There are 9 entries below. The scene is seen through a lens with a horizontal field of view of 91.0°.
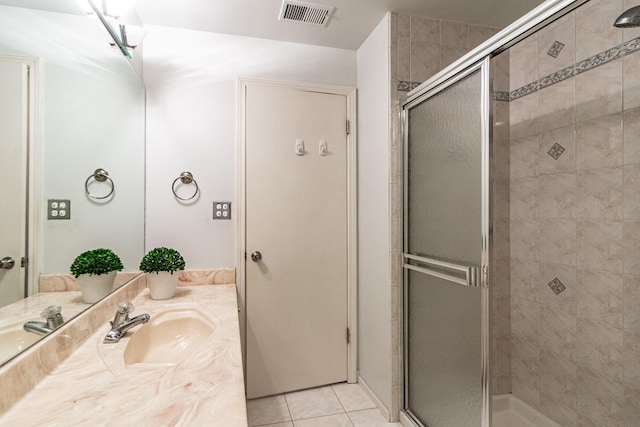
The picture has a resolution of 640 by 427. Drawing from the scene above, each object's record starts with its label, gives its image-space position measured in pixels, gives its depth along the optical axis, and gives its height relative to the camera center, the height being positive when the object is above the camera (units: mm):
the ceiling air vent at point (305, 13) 1756 +1178
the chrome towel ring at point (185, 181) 1969 +217
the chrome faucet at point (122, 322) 1099 -397
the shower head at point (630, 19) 1158 +737
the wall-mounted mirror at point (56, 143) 804 +244
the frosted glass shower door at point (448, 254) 1277 -177
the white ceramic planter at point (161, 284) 1637 -360
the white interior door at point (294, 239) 2078 -157
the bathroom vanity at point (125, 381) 703 -445
